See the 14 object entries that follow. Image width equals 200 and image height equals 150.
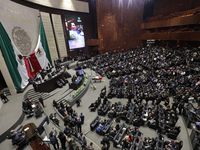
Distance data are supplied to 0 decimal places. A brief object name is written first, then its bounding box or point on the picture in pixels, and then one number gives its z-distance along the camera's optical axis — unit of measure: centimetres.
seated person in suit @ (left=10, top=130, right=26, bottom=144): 606
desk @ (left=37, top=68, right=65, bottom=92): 1306
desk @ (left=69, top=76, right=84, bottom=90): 1411
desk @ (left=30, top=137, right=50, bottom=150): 614
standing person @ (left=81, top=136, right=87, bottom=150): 633
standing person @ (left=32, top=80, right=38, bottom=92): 1264
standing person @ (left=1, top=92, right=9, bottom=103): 1034
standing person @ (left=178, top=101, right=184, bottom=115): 916
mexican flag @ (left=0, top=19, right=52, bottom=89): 1135
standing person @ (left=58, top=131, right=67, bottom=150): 618
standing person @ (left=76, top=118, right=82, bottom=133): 798
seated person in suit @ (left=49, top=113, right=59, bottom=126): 836
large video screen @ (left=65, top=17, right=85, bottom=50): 2515
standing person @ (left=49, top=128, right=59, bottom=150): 601
